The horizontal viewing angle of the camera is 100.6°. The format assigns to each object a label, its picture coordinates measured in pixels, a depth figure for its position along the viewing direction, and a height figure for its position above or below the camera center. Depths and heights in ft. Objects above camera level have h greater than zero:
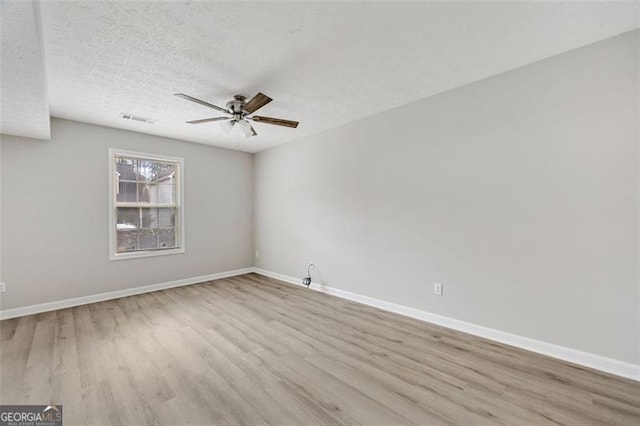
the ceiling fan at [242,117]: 9.76 +3.66
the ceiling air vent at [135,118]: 11.87 +4.30
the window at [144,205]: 13.89 +0.36
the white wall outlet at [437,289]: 10.21 -3.01
